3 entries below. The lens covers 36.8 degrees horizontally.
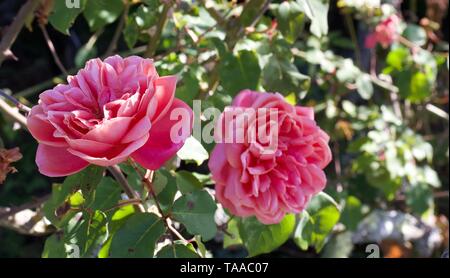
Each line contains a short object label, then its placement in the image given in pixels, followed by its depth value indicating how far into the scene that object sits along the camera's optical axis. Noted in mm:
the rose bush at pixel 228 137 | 859
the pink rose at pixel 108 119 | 808
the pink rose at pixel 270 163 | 991
